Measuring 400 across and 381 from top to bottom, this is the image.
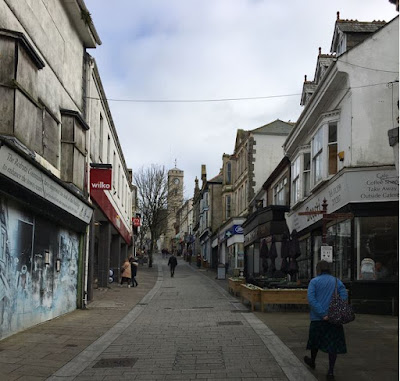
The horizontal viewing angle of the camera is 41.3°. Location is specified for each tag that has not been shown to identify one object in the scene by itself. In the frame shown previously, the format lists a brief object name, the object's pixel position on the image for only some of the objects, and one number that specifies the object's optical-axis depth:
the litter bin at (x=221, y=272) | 32.88
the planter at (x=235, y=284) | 19.72
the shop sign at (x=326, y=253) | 13.02
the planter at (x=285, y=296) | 14.30
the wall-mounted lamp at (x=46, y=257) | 11.86
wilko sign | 16.78
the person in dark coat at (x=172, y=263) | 34.09
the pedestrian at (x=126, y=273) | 24.58
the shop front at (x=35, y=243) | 9.15
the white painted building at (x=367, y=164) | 14.60
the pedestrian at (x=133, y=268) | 25.05
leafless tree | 49.53
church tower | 53.10
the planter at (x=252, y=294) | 14.75
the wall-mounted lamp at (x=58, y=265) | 12.98
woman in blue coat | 7.01
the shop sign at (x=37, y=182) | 8.73
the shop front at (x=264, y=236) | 21.27
